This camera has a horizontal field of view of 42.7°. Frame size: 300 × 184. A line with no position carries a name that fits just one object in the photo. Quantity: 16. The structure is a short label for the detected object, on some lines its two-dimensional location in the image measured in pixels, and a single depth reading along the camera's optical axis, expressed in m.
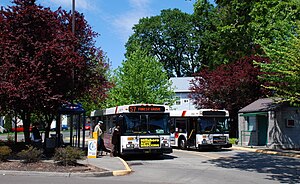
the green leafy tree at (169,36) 70.50
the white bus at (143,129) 18.28
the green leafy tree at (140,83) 42.31
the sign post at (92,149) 18.09
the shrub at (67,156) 14.04
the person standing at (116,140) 18.55
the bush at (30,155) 14.23
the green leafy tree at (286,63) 16.73
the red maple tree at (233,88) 33.28
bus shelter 18.84
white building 69.38
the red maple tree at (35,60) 16.03
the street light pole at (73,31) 17.94
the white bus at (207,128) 23.56
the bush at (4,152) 14.60
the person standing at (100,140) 19.85
